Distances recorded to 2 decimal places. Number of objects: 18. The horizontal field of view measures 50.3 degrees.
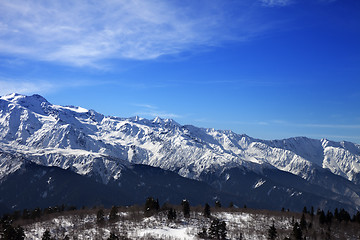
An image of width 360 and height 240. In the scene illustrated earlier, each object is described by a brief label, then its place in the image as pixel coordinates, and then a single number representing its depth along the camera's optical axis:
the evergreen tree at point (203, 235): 141.75
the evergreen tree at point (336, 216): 179.60
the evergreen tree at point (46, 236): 128.62
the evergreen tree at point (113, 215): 165.32
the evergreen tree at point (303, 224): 155.95
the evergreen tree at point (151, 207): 174.54
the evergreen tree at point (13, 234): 127.19
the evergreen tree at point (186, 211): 170.12
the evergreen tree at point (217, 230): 141.88
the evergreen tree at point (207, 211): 173.62
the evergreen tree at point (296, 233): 139.89
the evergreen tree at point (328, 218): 171.62
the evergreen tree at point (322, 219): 169.62
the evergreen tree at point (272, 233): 141.41
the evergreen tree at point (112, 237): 126.02
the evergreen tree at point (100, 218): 161.25
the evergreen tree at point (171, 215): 163.62
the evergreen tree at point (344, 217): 179.38
